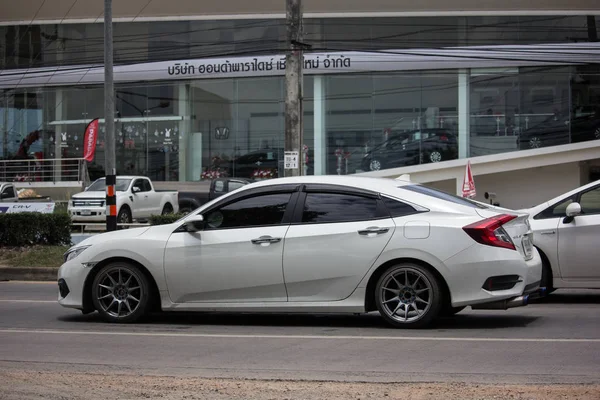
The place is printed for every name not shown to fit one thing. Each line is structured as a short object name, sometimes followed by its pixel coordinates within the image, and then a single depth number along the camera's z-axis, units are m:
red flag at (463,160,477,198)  25.43
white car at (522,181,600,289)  11.05
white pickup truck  27.11
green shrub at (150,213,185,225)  19.95
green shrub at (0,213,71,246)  18.36
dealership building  36.16
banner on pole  38.62
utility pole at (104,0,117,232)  19.91
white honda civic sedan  8.75
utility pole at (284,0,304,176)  18.20
